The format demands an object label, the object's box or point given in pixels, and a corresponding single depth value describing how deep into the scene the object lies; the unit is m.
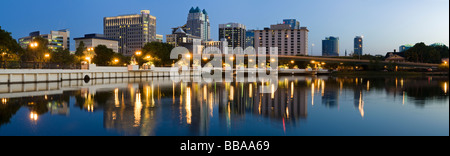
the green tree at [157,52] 94.88
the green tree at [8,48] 56.44
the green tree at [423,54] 127.64
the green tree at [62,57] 93.56
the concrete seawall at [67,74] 39.72
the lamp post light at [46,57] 82.84
